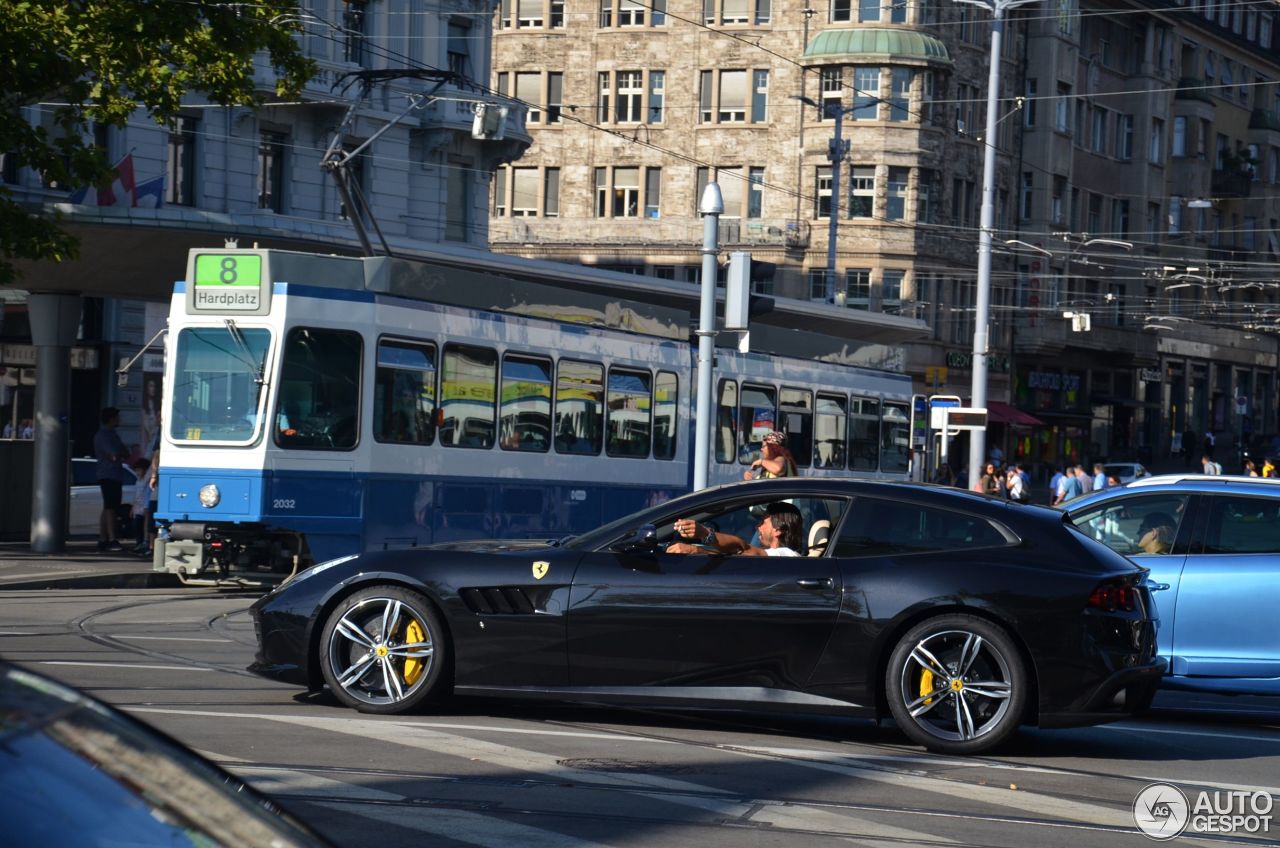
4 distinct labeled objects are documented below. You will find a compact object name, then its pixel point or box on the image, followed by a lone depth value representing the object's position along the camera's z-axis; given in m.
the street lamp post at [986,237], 30.84
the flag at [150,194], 36.87
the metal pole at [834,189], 53.62
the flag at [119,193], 35.84
